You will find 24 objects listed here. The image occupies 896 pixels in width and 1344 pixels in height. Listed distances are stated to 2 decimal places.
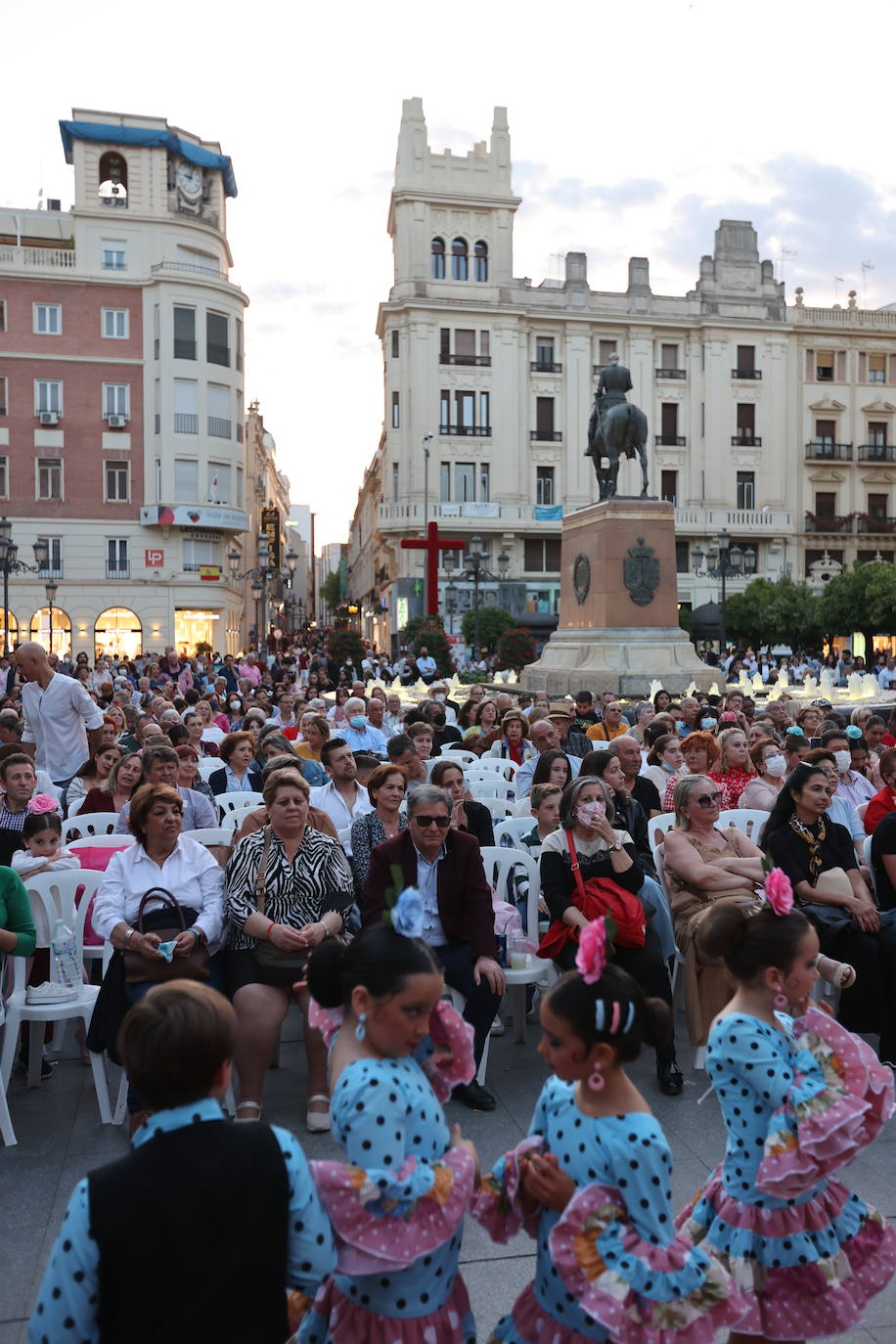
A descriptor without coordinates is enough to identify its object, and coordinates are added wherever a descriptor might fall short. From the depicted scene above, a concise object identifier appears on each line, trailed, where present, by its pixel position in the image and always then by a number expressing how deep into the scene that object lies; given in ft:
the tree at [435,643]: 96.17
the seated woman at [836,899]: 17.49
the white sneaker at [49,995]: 15.61
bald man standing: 27.53
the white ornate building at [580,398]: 155.12
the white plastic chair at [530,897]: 17.28
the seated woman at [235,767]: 27.35
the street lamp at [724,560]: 92.99
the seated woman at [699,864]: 17.80
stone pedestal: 62.64
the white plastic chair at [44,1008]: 15.20
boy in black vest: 6.37
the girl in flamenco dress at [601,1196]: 7.50
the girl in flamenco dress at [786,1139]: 8.87
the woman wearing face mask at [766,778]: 23.80
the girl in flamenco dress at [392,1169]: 7.65
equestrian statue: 65.67
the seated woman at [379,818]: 19.92
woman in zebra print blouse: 15.23
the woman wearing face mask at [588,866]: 17.02
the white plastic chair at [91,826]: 22.35
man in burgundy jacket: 16.29
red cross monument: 137.60
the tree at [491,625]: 115.96
